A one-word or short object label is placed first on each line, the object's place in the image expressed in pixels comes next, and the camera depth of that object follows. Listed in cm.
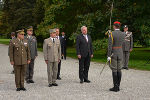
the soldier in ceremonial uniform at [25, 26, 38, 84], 1054
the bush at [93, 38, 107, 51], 2024
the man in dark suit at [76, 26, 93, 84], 1024
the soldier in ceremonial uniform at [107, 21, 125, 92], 859
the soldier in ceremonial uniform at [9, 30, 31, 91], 881
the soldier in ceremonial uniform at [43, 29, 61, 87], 965
